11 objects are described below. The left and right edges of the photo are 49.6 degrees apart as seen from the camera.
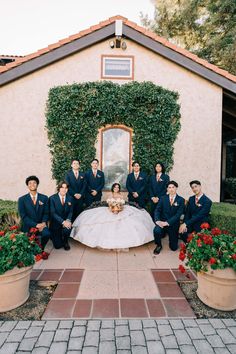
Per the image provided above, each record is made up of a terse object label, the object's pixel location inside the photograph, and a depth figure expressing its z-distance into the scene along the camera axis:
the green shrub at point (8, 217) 6.12
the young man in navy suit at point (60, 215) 6.06
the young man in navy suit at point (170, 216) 5.96
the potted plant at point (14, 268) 3.56
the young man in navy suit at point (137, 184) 7.80
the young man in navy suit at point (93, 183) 7.69
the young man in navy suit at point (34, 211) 5.77
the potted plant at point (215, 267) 3.58
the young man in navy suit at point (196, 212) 6.09
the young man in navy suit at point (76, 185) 7.37
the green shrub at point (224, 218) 6.10
